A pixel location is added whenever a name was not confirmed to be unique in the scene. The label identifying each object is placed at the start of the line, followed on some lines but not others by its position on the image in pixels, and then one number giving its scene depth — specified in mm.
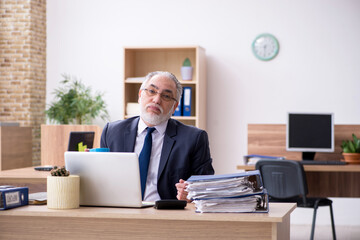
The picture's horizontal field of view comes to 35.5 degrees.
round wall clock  6234
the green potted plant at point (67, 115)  5945
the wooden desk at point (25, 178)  3949
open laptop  2201
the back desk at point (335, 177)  5676
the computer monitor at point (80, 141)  4384
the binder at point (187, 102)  6082
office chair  4820
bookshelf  6066
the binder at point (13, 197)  2203
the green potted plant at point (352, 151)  5367
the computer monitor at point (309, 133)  5605
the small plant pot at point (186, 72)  6160
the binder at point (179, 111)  6122
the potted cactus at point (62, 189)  2176
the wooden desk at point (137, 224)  2049
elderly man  2918
